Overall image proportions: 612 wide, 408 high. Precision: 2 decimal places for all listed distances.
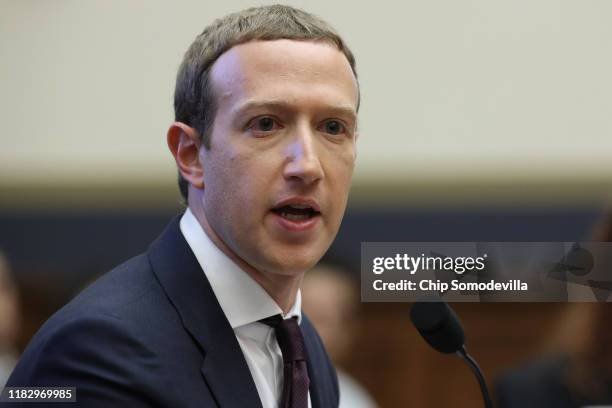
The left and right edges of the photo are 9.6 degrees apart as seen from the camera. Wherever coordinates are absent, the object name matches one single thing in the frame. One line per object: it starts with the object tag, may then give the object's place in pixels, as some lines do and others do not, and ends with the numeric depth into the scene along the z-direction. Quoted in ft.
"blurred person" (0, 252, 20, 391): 12.05
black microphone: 9.59
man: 9.35
